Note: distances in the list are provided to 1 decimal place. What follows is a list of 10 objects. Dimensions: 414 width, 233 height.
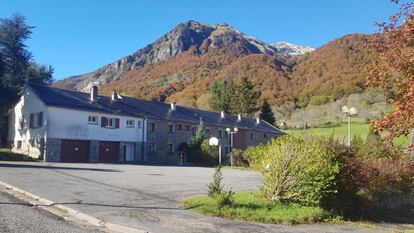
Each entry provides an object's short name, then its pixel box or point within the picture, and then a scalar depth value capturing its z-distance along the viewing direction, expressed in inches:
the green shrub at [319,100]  3762.3
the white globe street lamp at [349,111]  1092.5
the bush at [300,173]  598.5
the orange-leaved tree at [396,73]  283.6
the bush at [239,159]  1932.2
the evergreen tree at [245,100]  3595.0
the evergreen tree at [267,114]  3353.8
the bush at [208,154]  2066.9
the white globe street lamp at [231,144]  1906.6
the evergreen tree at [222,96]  3752.5
